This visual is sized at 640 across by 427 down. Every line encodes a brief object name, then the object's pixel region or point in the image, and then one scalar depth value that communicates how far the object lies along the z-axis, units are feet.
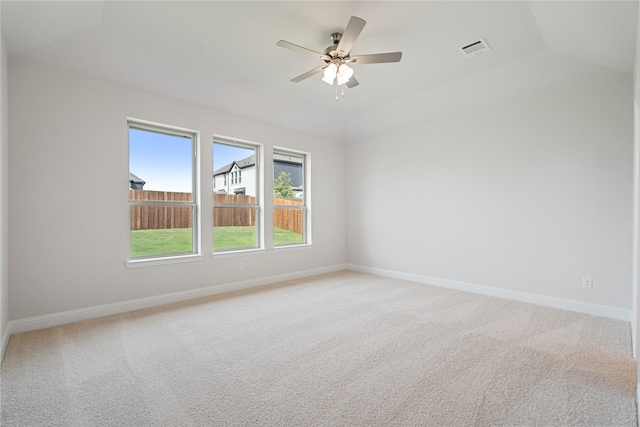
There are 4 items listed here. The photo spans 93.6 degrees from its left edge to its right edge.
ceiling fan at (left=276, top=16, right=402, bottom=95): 8.32
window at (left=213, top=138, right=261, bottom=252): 14.87
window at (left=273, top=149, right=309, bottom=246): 17.25
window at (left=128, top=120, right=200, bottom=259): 12.36
